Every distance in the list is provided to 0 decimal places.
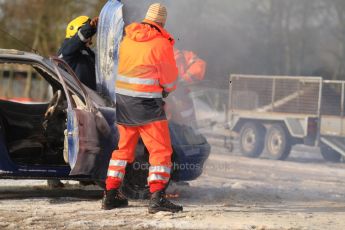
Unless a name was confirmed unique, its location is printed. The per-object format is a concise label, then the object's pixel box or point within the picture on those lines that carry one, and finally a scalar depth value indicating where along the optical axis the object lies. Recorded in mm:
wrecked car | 13496
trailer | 29343
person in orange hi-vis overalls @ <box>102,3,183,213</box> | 12798
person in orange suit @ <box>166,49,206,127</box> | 16962
